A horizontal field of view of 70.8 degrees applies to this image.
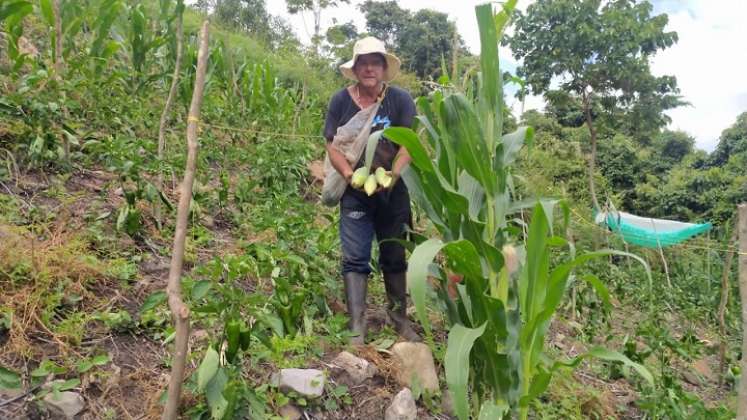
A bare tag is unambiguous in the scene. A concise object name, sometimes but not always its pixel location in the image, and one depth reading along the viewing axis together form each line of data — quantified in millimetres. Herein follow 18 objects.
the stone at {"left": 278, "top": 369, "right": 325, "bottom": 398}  2021
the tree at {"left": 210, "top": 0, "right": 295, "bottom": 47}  10984
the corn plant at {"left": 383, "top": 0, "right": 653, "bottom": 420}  1687
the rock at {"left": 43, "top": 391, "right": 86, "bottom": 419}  1707
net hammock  6280
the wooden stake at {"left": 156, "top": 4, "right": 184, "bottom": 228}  3027
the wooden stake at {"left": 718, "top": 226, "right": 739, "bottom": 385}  3354
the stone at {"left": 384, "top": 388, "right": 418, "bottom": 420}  2115
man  2549
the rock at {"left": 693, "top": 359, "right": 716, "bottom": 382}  3931
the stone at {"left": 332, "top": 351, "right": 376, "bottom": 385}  2260
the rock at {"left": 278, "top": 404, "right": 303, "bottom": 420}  1956
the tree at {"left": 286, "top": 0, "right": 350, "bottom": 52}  9102
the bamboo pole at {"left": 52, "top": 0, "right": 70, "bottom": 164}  3503
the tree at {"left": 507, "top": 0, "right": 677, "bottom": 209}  8453
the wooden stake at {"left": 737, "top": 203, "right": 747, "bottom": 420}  1971
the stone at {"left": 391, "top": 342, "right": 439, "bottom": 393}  2354
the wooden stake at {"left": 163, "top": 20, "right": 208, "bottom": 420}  1480
